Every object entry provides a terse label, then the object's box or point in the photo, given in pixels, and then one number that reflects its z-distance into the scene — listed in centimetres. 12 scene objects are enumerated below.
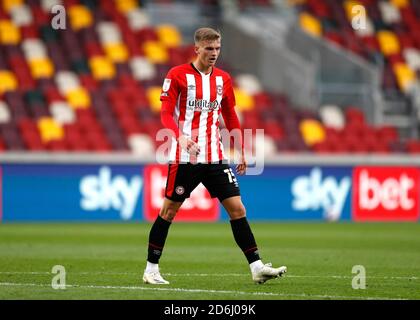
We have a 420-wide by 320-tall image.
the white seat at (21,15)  2348
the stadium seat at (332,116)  2416
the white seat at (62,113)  2158
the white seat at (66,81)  2245
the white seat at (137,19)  2492
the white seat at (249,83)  2441
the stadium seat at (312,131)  2338
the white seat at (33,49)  2289
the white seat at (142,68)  2364
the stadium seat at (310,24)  2645
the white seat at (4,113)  2091
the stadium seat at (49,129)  2103
